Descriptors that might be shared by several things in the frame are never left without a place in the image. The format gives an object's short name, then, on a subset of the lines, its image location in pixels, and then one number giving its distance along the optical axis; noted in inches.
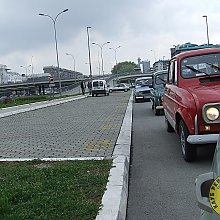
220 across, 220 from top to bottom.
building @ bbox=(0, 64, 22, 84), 5095.5
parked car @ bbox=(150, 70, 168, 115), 660.7
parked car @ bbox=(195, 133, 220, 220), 69.0
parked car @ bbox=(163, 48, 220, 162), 259.3
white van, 2091.5
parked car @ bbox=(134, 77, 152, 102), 1122.7
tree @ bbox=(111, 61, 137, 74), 6265.3
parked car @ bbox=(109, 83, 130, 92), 2815.0
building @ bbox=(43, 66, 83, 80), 5296.3
